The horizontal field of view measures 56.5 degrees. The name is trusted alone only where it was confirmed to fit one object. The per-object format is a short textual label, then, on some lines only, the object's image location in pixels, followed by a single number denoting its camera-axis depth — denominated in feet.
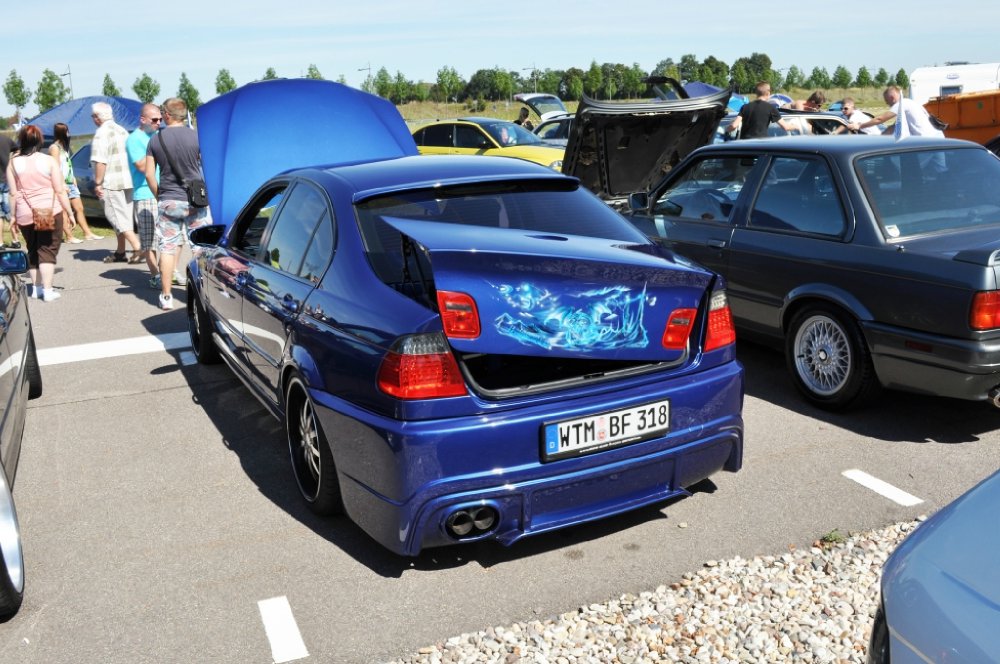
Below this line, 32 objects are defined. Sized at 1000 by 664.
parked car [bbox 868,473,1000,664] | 5.38
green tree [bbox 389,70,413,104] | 346.09
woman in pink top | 30.94
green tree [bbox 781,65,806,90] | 369.20
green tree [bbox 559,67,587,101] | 328.82
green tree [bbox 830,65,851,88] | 370.94
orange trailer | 49.98
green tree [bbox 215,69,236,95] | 342.68
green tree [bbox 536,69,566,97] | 353.92
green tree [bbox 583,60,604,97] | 317.83
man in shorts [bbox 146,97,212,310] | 28.91
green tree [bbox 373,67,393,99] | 343.46
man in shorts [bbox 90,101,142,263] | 35.86
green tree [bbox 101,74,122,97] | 315.99
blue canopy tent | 84.94
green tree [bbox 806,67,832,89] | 359.66
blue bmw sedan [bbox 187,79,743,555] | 11.11
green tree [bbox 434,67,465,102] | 357.20
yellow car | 53.21
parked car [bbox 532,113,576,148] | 61.31
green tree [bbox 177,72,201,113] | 330.95
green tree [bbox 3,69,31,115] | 312.29
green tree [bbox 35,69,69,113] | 299.38
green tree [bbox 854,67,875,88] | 370.94
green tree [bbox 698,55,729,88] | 294.58
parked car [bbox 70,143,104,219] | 52.70
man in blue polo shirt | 33.06
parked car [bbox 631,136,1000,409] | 15.44
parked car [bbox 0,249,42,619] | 11.14
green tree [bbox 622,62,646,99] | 322.79
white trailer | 75.20
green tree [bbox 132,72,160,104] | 328.70
